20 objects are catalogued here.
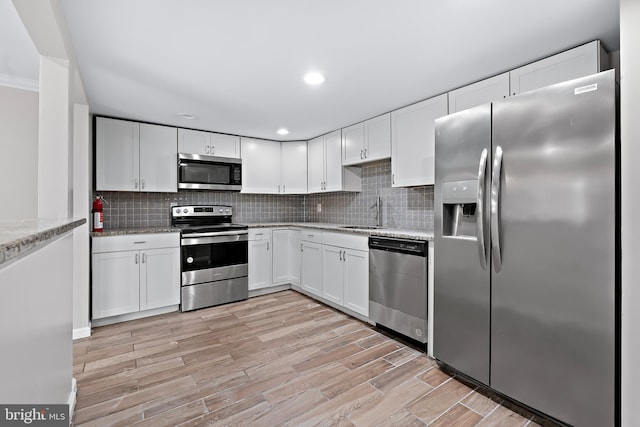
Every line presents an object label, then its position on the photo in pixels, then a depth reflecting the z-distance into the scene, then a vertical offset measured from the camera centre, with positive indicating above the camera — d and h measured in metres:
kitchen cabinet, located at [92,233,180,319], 3.00 -0.65
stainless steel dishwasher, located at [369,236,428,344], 2.46 -0.65
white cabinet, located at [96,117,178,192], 3.36 +0.64
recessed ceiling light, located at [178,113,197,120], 3.32 +1.07
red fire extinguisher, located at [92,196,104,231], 3.14 -0.04
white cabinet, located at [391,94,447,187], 2.75 +0.68
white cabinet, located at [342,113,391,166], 3.26 +0.82
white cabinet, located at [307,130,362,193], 3.95 +0.58
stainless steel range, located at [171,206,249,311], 3.49 -0.58
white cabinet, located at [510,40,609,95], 1.85 +0.95
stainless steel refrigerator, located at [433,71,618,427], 1.45 -0.21
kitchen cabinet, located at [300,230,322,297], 3.74 -0.64
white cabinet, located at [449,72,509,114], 2.28 +0.95
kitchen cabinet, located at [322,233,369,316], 3.08 -0.65
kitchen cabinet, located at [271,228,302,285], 4.20 -0.62
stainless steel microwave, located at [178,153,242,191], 3.76 +0.51
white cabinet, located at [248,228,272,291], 4.01 -0.62
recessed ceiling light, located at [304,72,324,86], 2.37 +1.07
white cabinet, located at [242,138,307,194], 4.38 +0.67
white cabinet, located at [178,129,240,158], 3.83 +0.90
